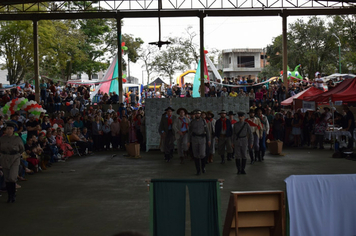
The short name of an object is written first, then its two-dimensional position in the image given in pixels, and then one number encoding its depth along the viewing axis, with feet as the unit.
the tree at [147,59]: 171.42
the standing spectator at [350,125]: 56.39
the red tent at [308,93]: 66.90
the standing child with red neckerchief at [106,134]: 64.26
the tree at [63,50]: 118.93
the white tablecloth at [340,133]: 55.06
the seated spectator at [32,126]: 49.83
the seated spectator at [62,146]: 53.11
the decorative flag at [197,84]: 85.32
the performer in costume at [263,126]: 48.93
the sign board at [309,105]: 71.72
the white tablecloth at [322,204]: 19.33
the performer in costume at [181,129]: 47.32
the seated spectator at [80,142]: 58.23
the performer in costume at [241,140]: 40.40
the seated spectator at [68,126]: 59.91
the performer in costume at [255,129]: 46.65
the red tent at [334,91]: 58.42
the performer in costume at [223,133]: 47.14
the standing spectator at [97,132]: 63.36
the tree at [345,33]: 128.09
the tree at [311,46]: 139.64
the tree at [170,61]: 161.58
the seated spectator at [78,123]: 63.05
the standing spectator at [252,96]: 77.06
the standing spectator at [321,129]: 62.80
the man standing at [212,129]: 48.52
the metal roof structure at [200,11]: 78.33
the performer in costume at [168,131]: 51.08
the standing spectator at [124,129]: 64.03
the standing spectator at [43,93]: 76.18
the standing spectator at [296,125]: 65.57
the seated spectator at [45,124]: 54.71
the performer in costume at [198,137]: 40.34
